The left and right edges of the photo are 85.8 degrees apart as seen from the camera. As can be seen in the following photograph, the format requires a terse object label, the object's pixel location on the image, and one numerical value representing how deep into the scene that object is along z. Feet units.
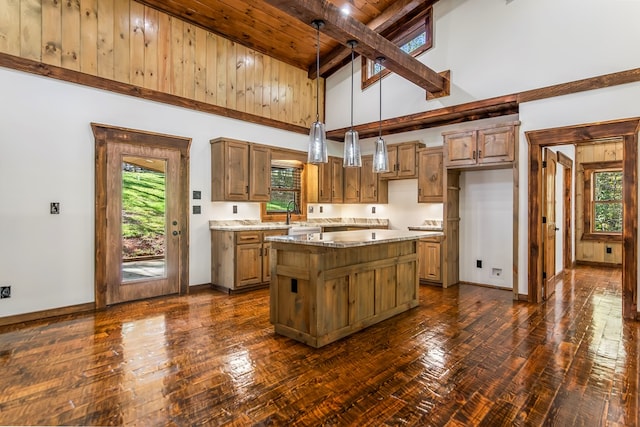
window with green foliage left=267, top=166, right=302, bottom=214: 19.79
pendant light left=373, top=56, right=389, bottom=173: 11.35
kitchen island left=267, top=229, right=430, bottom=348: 9.62
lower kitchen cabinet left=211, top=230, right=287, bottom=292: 15.65
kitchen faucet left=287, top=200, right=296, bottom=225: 19.96
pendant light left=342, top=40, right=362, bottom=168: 10.32
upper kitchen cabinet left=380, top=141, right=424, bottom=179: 18.97
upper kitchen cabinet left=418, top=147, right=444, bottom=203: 17.78
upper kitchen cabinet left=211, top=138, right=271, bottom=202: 16.37
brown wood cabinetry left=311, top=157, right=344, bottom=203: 21.16
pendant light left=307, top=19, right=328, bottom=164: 9.62
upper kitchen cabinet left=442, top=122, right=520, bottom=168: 15.01
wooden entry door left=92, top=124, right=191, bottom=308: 13.44
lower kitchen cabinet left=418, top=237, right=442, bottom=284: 17.30
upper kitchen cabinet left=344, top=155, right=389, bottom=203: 20.77
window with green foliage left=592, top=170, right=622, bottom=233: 22.53
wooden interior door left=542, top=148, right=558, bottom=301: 14.78
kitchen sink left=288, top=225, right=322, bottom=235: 18.12
